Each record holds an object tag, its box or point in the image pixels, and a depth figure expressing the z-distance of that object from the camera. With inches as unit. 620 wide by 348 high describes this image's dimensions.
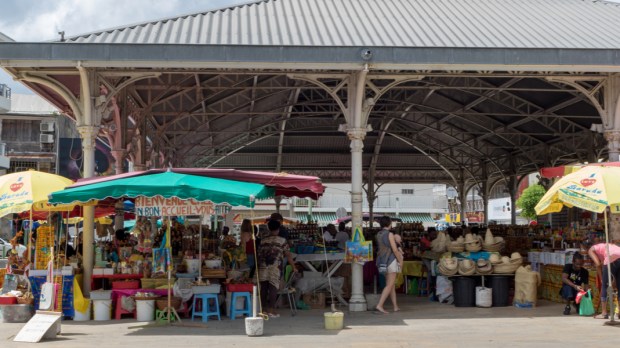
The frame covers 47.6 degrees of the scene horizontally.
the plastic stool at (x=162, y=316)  439.6
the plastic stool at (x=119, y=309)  462.6
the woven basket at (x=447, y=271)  524.7
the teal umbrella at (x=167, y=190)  398.9
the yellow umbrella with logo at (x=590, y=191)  396.6
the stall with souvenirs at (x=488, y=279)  514.9
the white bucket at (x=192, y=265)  480.7
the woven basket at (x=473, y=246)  551.2
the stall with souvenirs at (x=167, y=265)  405.1
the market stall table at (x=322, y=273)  530.0
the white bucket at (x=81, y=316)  455.5
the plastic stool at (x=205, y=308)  448.1
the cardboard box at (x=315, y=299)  530.3
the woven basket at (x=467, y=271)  521.3
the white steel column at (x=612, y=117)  521.3
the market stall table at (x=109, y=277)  476.4
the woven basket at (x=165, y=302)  447.2
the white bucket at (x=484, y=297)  520.4
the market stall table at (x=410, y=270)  642.2
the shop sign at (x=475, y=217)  2359.7
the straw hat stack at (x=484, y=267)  522.6
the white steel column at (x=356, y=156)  500.1
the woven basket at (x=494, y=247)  550.3
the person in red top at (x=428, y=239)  677.9
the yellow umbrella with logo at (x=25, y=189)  435.5
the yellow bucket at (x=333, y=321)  413.7
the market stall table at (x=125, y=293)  455.8
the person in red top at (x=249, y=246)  514.0
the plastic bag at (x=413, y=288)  642.8
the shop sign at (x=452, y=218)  2561.3
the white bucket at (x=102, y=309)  458.6
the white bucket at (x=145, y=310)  450.9
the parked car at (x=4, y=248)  1309.4
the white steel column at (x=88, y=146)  486.9
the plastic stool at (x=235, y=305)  456.8
